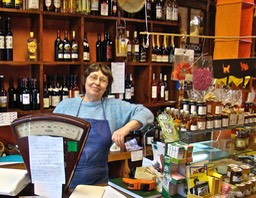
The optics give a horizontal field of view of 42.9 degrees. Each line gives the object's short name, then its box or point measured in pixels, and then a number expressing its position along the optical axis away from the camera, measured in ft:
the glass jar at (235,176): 4.89
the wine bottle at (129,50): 11.58
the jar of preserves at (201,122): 5.58
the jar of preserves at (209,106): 5.84
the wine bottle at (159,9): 11.87
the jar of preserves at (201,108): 5.64
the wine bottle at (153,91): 12.05
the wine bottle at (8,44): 9.28
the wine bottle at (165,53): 12.39
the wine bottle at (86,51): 10.50
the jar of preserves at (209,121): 5.72
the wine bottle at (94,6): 10.42
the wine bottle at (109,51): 11.11
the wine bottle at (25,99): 9.52
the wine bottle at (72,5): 10.09
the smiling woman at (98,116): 6.22
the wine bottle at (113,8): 10.97
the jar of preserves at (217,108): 5.87
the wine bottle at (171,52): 12.50
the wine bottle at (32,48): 9.73
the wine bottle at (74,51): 10.28
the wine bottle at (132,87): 11.92
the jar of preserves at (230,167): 5.01
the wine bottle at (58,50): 10.25
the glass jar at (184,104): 5.77
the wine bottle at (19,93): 9.82
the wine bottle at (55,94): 10.11
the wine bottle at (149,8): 11.75
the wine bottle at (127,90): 11.66
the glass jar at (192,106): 5.70
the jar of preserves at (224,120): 5.92
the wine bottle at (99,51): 11.23
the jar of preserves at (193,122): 5.49
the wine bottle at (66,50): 10.23
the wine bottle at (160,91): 12.35
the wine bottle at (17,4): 9.20
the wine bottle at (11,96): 9.86
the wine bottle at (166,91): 12.67
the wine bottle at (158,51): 12.23
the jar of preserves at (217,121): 5.81
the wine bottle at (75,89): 10.38
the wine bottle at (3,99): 9.29
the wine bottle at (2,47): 9.20
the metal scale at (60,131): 3.99
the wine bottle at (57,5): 9.89
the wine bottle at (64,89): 10.28
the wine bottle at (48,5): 9.73
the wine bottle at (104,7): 10.64
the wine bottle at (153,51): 12.10
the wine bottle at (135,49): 11.71
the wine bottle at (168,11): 12.14
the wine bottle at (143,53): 11.80
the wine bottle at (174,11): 12.29
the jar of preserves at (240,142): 6.24
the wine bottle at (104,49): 11.20
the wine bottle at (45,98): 9.89
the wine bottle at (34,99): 9.68
